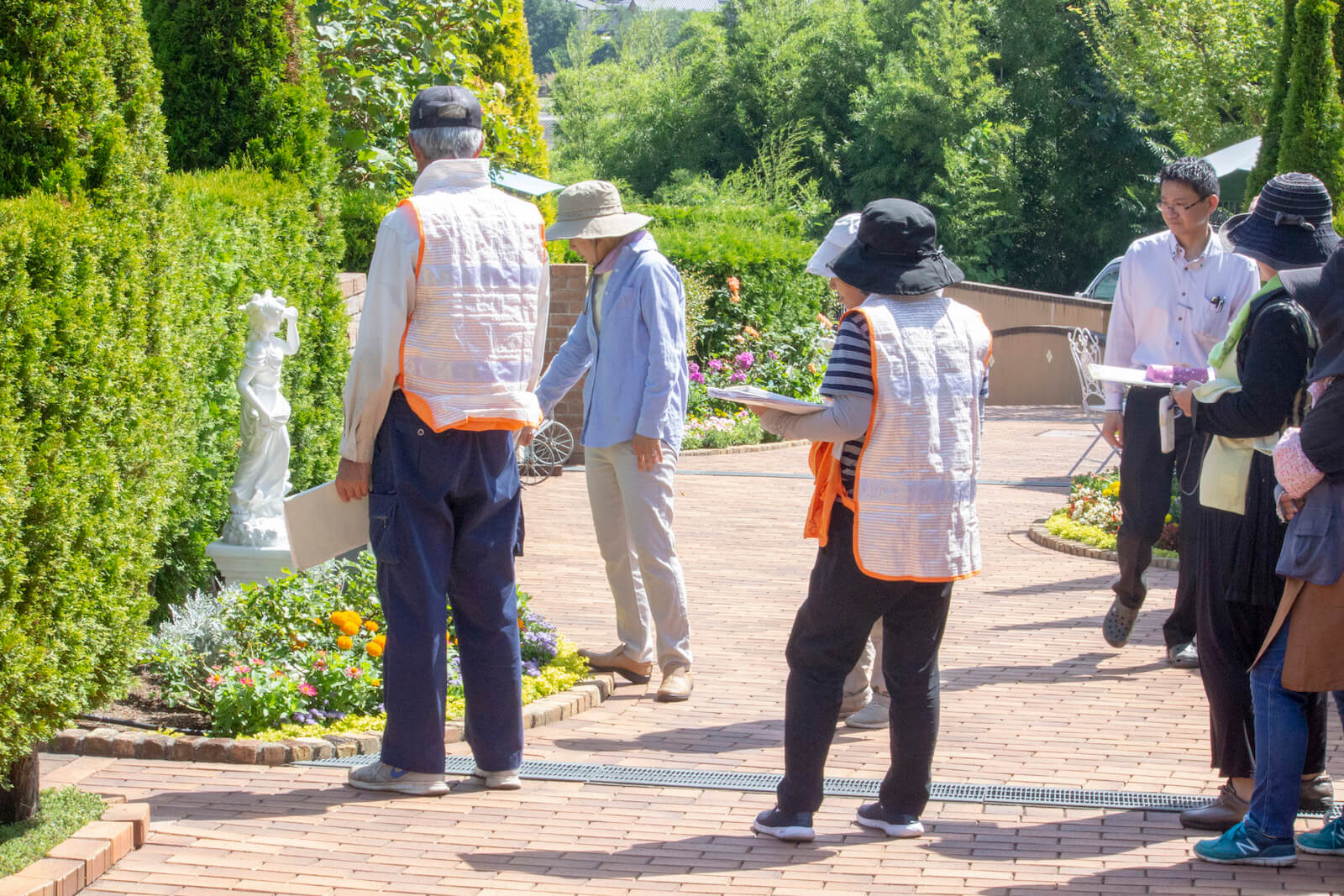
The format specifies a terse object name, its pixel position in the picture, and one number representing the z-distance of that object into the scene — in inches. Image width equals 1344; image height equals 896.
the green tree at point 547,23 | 3789.4
